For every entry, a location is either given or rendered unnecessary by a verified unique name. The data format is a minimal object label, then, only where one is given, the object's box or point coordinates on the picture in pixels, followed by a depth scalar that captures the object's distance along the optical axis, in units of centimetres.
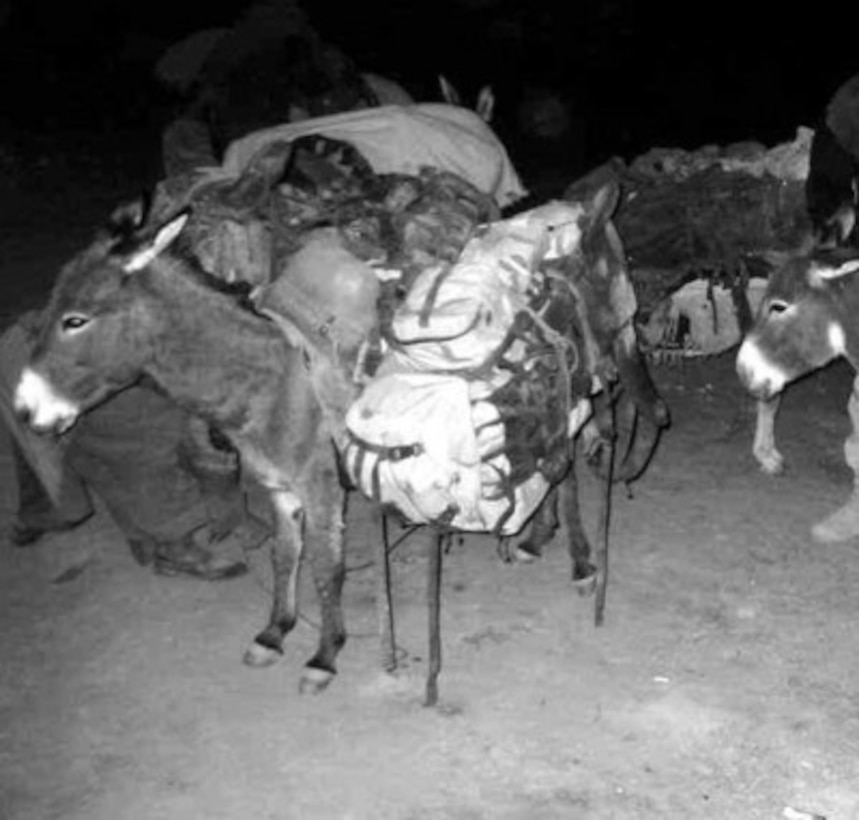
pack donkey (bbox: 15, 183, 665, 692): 406
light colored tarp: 501
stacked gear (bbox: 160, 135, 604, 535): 375
